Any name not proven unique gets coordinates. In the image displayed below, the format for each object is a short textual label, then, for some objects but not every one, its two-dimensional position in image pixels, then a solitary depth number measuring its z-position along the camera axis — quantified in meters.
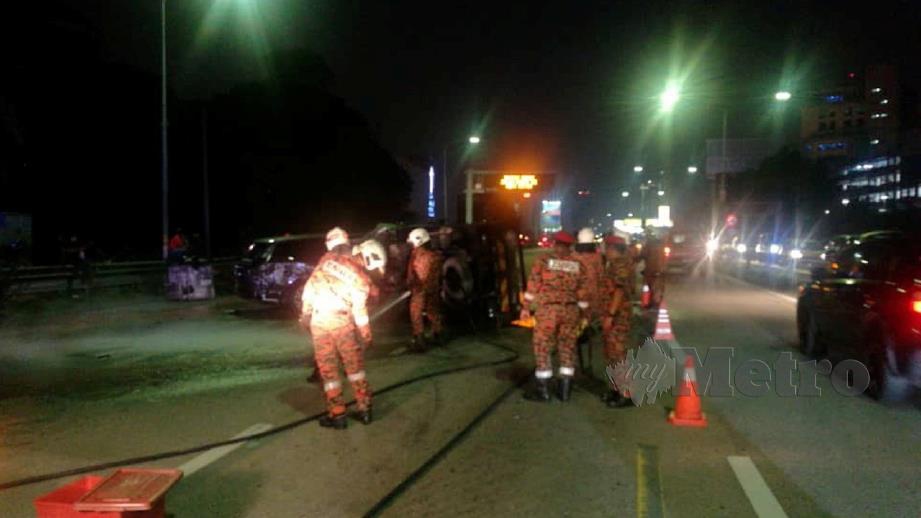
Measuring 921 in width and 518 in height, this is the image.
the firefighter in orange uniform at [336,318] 7.97
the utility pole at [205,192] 31.61
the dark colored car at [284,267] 19.31
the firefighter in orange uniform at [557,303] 9.14
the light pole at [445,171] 45.13
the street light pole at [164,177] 23.96
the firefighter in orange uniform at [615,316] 9.73
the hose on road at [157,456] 6.52
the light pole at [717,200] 59.14
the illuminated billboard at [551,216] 61.78
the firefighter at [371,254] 11.09
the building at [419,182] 71.54
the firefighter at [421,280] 13.27
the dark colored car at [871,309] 8.95
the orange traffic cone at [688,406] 8.20
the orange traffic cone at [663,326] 11.21
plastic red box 4.13
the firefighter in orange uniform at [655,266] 18.17
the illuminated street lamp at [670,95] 26.24
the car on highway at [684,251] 32.67
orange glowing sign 44.78
